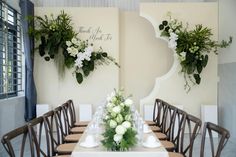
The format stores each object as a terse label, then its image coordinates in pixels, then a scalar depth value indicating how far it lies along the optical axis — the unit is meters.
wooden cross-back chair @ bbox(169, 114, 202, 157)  3.12
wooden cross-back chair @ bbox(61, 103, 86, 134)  4.63
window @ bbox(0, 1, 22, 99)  5.60
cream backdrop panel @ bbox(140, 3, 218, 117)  6.66
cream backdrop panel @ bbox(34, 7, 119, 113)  6.86
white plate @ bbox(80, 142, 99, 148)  2.82
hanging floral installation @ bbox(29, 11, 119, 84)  6.42
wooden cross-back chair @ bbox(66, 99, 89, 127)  5.18
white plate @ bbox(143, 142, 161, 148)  2.87
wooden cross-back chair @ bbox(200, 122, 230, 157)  2.38
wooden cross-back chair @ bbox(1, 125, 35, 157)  2.23
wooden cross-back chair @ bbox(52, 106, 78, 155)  3.64
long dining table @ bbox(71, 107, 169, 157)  2.58
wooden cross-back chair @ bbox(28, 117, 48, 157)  2.76
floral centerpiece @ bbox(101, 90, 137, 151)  2.48
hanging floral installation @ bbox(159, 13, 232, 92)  6.26
